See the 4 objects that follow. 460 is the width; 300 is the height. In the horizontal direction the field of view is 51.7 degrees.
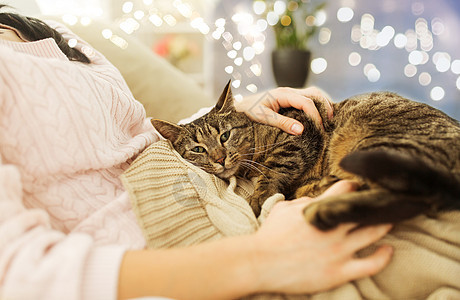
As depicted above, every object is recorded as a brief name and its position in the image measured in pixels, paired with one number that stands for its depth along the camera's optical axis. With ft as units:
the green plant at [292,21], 4.06
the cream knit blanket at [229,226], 1.36
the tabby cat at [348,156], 1.41
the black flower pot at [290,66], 4.03
